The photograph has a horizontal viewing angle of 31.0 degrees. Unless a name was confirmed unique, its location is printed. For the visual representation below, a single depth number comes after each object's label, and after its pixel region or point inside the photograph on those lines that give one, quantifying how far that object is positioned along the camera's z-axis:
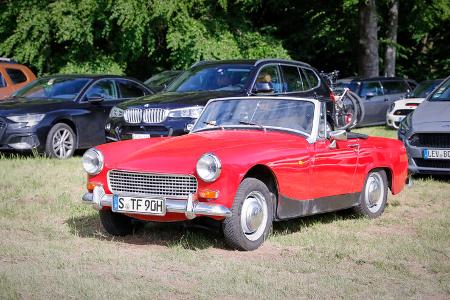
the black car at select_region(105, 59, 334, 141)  12.06
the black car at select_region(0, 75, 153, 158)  13.71
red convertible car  7.04
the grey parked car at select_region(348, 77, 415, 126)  22.05
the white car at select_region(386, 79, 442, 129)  20.23
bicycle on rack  14.59
